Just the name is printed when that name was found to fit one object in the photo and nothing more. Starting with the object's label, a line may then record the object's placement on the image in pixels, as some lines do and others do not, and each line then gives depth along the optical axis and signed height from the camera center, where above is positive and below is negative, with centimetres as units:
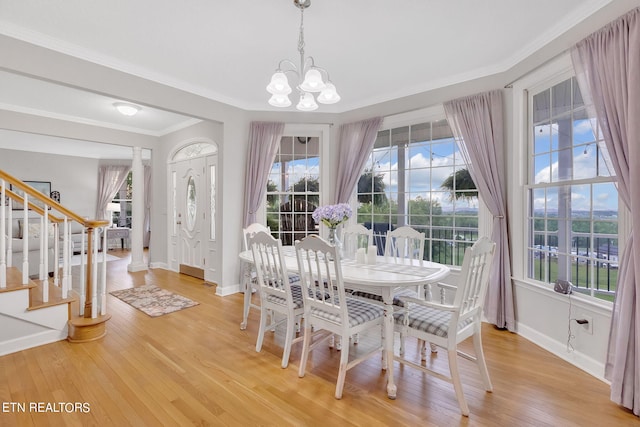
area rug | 370 -117
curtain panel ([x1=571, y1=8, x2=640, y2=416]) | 189 +42
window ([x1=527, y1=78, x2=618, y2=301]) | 238 +14
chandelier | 226 +95
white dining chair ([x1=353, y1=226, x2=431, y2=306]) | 266 -35
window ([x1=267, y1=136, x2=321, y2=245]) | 476 +38
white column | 587 -8
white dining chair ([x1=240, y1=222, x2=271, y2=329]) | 316 -78
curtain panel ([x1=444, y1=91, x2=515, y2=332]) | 315 +42
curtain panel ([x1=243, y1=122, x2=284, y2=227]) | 448 +74
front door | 519 -8
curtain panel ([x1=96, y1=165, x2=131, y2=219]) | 880 +80
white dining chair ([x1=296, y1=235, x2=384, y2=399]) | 202 -71
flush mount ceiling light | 433 +145
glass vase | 286 -23
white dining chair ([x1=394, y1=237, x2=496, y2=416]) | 187 -70
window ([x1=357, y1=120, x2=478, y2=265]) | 367 +31
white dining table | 206 -45
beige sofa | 481 -68
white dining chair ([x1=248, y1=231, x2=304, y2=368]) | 240 -63
